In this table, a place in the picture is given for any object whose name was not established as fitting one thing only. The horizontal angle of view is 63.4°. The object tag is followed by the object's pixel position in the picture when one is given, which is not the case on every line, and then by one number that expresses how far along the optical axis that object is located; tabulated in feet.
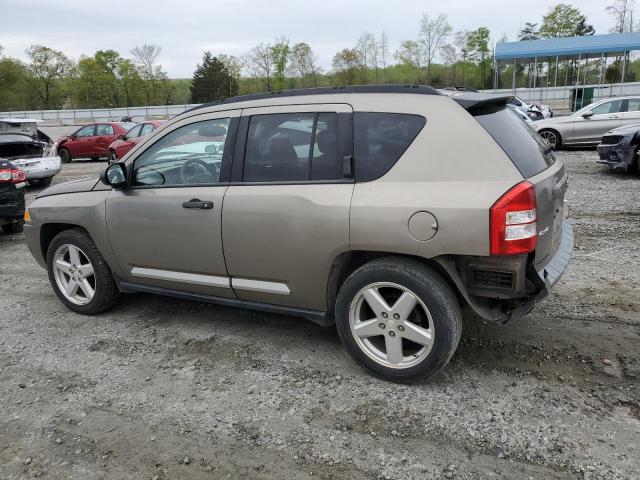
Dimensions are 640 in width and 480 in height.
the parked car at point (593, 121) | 48.83
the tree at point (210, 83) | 221.05
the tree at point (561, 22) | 206.18
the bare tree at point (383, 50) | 232.78
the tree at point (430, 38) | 214.28
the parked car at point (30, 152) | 39.83
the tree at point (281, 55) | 222.69
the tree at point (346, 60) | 226.58
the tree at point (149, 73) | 238.27
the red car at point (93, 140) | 66.18
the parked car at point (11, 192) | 25.98
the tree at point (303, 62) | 222.89
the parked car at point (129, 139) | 59.70
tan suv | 9.78
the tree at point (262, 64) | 224.98
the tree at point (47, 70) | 237.25
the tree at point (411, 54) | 222.89
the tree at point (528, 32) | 232.12
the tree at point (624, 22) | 194.70
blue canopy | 122.83
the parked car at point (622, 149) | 33.65
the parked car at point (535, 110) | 76.46
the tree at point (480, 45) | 210.18
